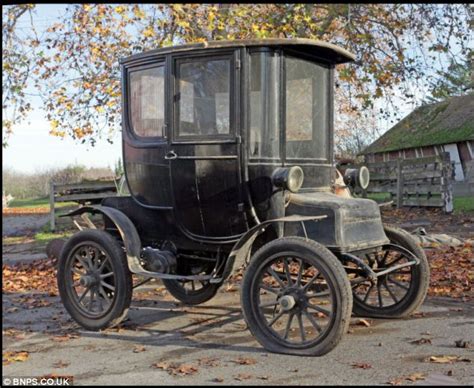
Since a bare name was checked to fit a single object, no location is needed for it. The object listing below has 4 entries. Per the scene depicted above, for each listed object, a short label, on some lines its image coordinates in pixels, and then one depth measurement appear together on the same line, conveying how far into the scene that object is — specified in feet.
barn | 109.60
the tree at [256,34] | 34.12
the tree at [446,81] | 40.33
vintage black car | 15.42
